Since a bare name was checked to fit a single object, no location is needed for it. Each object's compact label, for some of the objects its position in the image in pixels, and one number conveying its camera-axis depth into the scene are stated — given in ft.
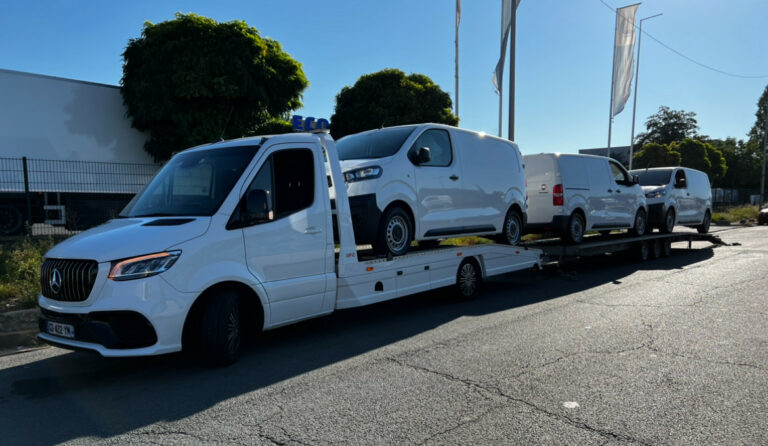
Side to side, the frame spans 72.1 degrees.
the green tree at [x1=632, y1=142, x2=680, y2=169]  155.00
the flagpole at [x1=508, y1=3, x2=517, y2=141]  49.98
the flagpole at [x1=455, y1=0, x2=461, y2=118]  87.30
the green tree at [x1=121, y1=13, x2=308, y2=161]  65.67
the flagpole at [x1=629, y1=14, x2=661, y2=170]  122.62
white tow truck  14.37
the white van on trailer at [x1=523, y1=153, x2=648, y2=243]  35.04
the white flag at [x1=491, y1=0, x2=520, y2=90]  52.87
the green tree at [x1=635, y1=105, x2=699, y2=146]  258.16
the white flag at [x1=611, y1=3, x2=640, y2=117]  91.09
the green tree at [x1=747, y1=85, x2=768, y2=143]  256.52
